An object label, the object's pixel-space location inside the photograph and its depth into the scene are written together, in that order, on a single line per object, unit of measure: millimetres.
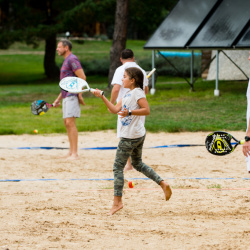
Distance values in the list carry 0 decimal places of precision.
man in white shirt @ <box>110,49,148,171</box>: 14930
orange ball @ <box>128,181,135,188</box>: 14091
